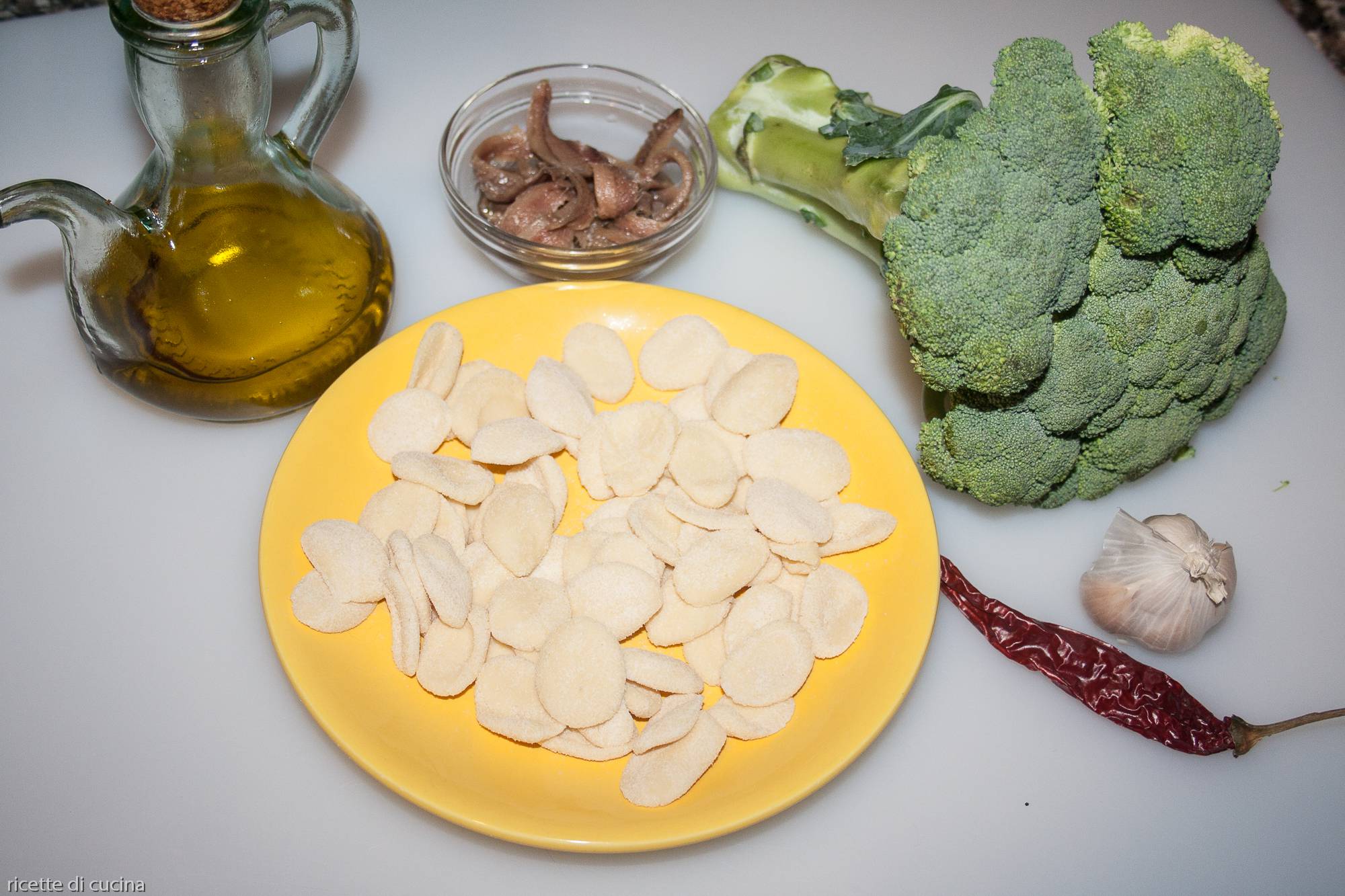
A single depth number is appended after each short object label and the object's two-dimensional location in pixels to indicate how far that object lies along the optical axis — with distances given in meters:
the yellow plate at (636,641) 0.31
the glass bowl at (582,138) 0.40
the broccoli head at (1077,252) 0.34
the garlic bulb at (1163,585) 0.37
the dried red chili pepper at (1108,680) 0.36
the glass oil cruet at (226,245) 0.35
